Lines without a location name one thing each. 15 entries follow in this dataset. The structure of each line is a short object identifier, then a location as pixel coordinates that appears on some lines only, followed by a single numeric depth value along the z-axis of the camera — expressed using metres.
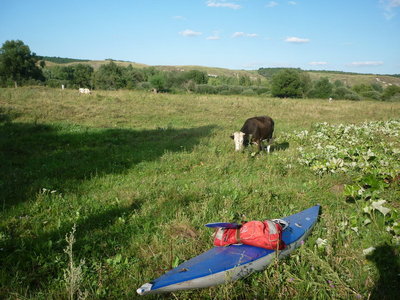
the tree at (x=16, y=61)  58.94
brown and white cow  11.67
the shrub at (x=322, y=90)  79.25
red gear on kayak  4.09
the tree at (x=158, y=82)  72.62
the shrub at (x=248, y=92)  89.82
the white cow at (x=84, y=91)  28.56
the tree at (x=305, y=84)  79.82
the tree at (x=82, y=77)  84.12
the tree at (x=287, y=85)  76.56
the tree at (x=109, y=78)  77.44
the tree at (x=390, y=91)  83.28
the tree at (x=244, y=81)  137.25
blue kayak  3.33
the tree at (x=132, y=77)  79.16
